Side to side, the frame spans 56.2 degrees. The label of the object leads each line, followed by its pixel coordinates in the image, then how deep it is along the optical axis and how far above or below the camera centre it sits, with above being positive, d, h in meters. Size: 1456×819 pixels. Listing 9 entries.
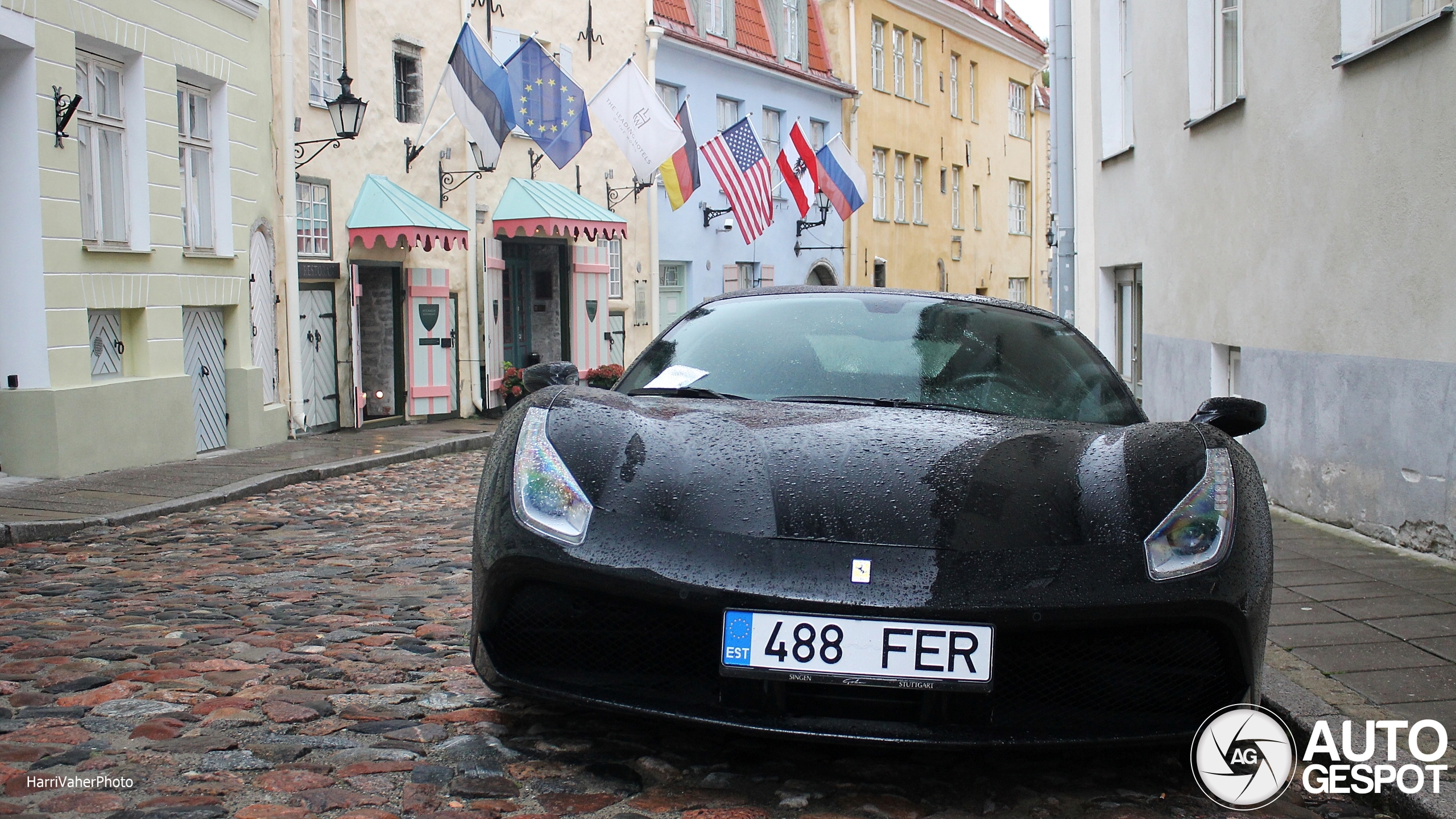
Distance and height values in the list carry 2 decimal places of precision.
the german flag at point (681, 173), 21.72 +2.73
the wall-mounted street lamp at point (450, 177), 19.47 +2.45
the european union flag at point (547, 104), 17.62 +3.19
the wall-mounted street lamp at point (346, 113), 15.36 +2.69
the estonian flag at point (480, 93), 16.66 +3.14
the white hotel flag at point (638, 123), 20.05 +3.27
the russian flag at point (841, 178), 28.22 +3.37
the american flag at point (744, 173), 22.83 +2.85
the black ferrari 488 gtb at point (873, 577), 2.96 -0.53
